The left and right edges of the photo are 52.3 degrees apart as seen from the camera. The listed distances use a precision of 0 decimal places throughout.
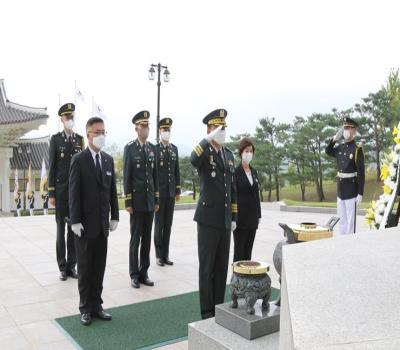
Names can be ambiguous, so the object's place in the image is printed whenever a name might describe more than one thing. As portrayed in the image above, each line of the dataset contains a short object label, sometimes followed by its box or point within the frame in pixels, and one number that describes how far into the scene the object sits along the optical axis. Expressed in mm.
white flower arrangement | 2959
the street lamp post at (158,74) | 13250
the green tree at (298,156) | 22188
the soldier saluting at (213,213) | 3010
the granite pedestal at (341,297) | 966
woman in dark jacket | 3883
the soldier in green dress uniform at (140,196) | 4191
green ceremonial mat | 2812
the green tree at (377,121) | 21594
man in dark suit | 3203
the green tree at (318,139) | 21625
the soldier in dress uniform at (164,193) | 5203
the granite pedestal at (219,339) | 2123
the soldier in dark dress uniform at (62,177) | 4438
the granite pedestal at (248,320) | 2188
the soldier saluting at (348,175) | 5680
